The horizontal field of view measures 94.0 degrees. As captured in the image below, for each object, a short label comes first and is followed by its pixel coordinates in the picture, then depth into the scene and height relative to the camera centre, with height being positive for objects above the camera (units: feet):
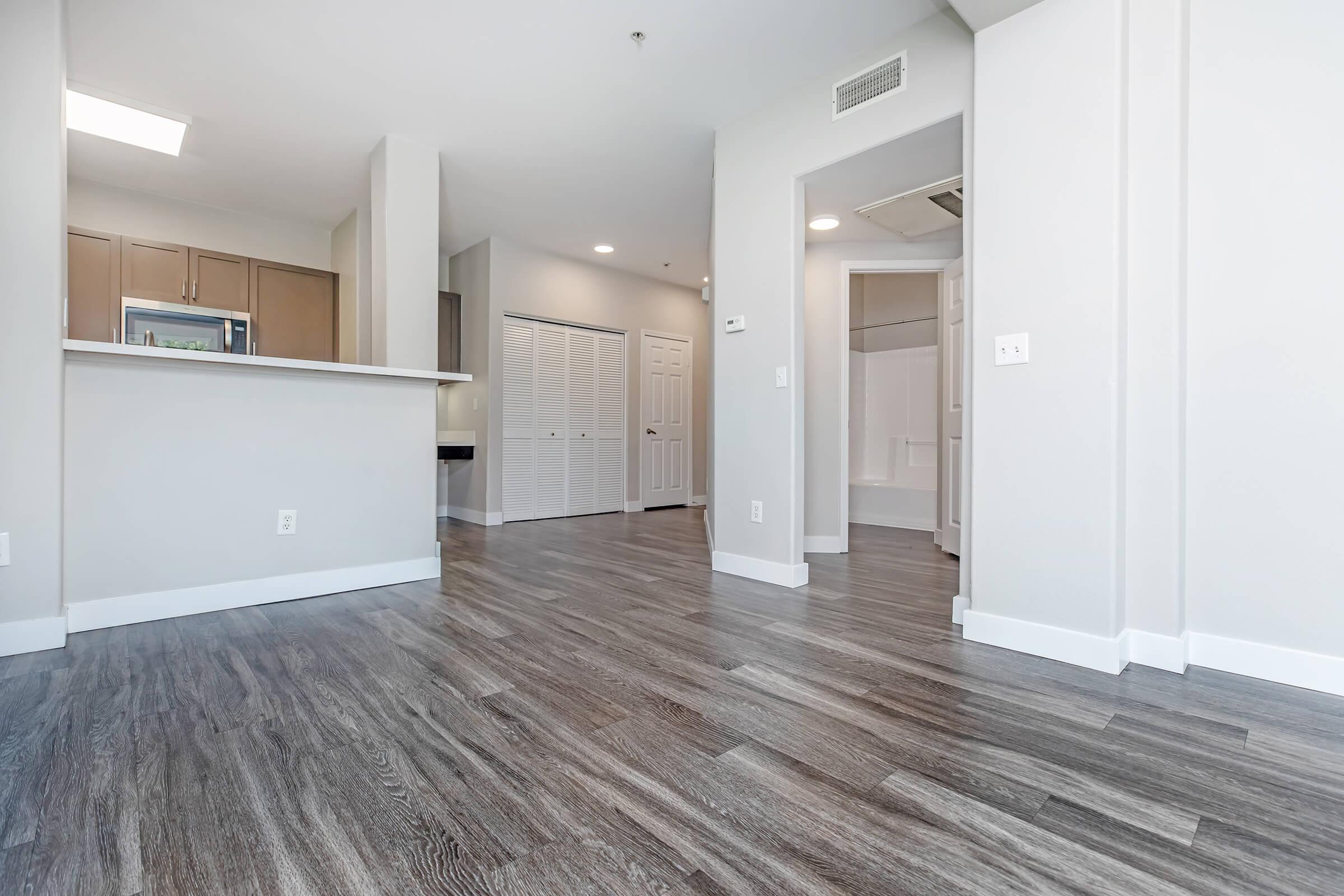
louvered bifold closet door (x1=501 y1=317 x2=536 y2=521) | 18.31 +0.72
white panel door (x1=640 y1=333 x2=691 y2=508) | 21.99 +0.83
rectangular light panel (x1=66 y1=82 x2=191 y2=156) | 10.34 +5.63
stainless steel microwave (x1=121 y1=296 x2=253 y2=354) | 13.73 +2.67
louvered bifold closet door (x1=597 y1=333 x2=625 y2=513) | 20.72 +0.74
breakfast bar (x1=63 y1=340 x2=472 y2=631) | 8.05 -0.52
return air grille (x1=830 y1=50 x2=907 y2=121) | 8.95 +5.34
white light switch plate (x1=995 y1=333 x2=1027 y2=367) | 7.34 +1.13
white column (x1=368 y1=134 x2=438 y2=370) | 11.78 +3.65
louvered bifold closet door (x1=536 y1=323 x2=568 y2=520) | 19.11 +0.81
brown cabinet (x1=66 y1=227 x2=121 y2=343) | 13.30 +3.43
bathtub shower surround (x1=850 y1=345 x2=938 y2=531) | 18.80 +0.52
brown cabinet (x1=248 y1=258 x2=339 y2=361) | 15.39 +3.35
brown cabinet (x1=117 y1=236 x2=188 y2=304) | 13.84 +3.90
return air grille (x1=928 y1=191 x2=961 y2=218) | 11.30 +4.48
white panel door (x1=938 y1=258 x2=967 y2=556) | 13.03 +1.02
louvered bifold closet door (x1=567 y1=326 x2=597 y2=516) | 19.95 +0.70
